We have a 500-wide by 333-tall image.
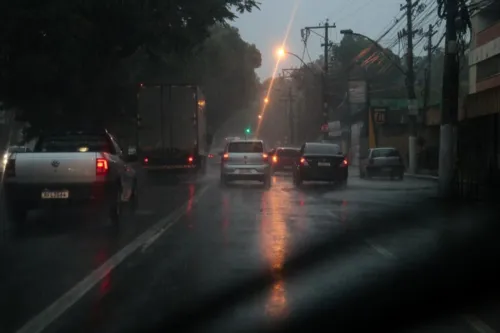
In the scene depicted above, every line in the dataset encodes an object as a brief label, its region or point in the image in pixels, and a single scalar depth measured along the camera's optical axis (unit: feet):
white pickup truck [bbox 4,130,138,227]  48.78
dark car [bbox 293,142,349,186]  99.40
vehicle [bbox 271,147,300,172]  154.84
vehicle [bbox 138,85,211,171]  106.93
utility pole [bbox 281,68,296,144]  261.24
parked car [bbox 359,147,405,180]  128.88
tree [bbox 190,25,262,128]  207.82
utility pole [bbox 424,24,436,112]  128.36
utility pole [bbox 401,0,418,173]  125.59
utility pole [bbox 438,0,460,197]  77.56
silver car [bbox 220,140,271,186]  98.99
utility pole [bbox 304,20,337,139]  178.19
